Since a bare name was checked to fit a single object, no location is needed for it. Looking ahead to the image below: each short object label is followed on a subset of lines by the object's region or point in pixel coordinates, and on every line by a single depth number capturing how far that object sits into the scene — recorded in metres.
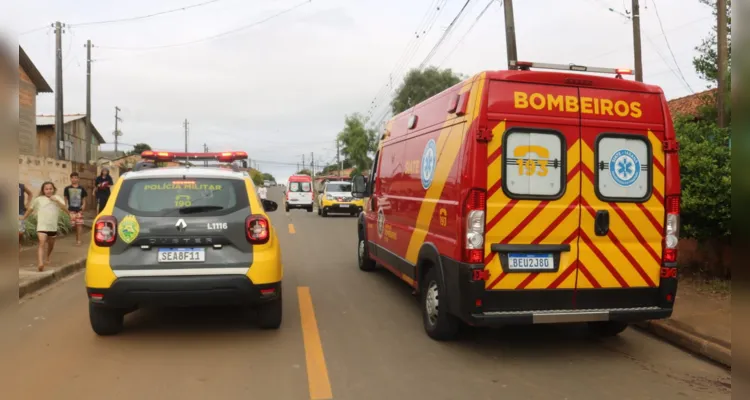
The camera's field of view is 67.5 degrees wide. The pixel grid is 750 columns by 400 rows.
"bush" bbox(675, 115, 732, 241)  7.32
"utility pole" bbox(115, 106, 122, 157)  59.72
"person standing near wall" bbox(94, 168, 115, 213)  14.48
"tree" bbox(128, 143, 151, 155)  75.75
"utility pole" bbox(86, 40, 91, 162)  28.13
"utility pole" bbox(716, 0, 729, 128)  8.89
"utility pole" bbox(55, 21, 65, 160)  22.23
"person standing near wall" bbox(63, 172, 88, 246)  12.23
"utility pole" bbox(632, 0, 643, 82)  15.45
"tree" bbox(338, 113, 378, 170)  52.16
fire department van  4.74
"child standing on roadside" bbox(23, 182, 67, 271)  8.73
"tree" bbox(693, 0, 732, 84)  15.03
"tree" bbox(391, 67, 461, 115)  37.97
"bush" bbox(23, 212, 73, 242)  14.02
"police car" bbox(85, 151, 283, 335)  5.05
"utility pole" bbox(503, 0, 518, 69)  13.72
